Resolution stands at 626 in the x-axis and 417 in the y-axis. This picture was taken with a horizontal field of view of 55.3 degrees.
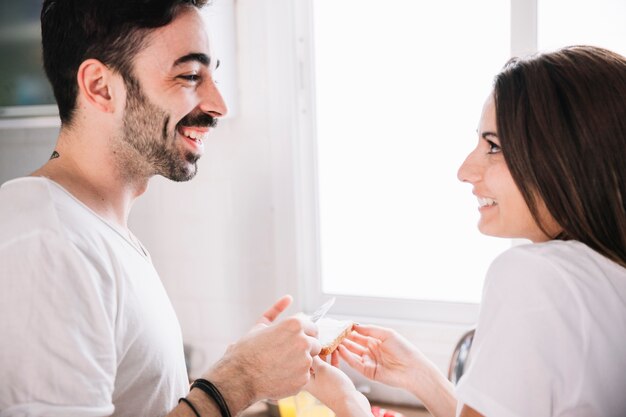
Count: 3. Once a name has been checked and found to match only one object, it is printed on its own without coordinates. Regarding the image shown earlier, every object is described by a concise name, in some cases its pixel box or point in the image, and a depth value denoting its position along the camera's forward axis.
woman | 0.78
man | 0.81
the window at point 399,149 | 1.71
